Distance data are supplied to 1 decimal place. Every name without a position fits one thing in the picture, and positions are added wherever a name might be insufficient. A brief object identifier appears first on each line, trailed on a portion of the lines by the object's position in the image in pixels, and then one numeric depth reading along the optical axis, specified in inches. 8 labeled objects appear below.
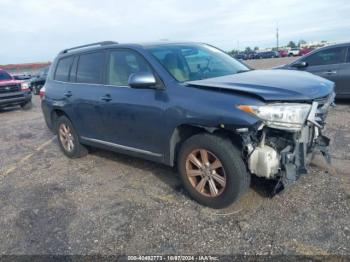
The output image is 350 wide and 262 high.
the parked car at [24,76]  1317.7
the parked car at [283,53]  2230.6
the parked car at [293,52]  2151.7
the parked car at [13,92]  536.1
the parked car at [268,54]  2256.4
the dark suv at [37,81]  878.1
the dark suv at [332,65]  328.8
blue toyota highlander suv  132.0
